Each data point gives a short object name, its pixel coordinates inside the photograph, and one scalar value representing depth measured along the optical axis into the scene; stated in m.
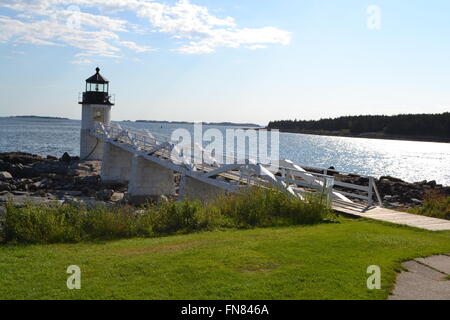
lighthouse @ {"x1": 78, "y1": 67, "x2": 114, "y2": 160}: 34.72
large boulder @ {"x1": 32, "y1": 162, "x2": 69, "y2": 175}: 31.81
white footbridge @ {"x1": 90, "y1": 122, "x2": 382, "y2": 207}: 12.79
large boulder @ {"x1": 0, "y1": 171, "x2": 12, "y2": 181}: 27.75
